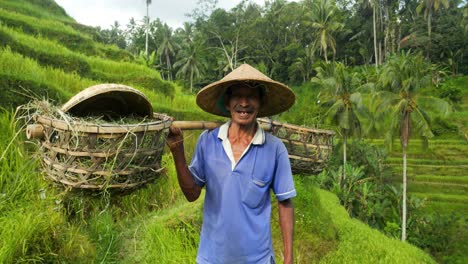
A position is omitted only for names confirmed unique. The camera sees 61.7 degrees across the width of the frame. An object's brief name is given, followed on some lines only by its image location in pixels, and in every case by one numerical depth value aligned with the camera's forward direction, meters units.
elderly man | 1.77
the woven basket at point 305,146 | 2.53
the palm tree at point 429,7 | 32.71
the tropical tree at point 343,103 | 19.77
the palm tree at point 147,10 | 27.95
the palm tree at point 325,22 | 31.78
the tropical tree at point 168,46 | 35.44
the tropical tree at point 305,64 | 34.69
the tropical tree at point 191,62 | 34.03
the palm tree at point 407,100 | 16.75
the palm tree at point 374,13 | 32.44
